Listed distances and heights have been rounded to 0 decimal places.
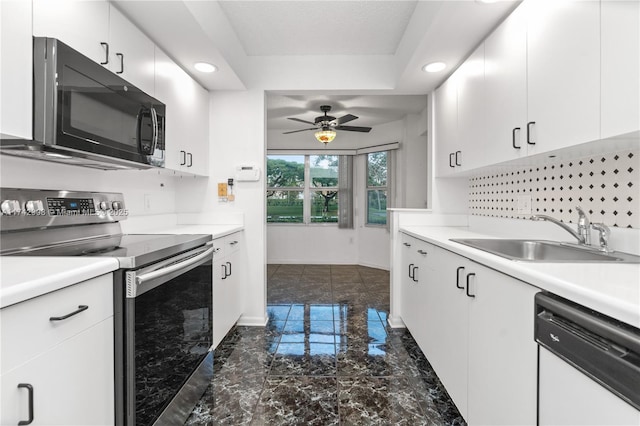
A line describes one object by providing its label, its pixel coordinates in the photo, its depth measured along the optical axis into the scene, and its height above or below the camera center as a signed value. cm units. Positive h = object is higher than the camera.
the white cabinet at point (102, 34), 131 +84
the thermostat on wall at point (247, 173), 298 +36
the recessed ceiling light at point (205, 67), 246 +112
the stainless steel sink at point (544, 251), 134 -18
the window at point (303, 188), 634 +48
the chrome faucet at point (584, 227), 151 -6
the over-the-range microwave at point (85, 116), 122 +43
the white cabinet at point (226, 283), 230 -56
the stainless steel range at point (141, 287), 121 -34
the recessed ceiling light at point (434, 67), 242 +111
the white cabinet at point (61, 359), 79 -42
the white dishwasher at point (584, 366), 68 -36
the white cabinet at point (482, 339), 107 -53
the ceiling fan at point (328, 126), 447 +122
